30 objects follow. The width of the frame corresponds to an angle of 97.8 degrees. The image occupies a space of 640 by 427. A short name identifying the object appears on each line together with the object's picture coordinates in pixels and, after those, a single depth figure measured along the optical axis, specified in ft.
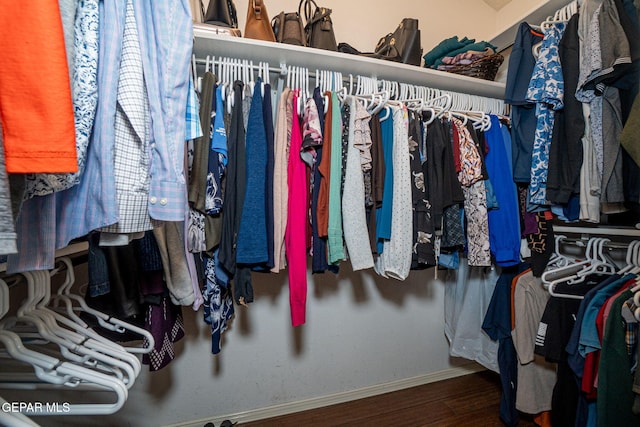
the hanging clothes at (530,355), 4.51
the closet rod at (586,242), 4.01
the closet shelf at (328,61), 3.52
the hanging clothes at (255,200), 3.07
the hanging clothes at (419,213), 3.75
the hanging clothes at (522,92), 4.19
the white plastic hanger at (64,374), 1.72
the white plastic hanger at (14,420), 1.23
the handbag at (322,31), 4.22
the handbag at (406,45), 4.63
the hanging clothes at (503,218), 4.28
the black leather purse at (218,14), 3.79
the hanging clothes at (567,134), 3.58
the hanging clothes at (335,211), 3.48
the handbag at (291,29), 4.06
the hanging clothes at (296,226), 3.46
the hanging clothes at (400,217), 3.73
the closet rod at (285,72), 3.73
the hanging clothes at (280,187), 3.37
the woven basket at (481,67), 4.69
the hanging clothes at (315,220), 3.54
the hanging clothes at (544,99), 3.71
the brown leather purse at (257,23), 3.89
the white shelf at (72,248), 2.27
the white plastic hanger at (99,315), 2.56
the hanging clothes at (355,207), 3.57
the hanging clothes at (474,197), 4.10
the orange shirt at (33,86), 1.15
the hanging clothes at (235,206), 3.12
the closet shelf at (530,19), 4.11
